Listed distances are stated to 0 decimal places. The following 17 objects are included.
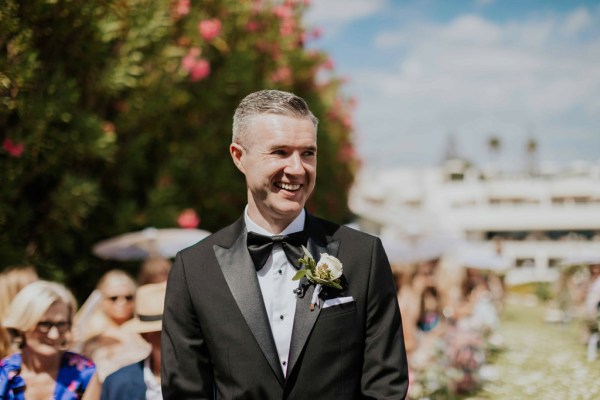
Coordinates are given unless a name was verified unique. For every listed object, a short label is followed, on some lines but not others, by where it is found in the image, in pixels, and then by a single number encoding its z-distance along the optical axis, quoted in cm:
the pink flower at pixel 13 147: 615
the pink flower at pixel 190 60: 870
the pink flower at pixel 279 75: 1141
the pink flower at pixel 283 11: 1104
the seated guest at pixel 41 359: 393
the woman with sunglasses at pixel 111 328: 517
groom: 247
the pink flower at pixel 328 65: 1441
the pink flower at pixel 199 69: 876
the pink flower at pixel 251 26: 1060
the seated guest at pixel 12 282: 535
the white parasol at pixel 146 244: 800
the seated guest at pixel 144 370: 374
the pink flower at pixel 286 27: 1123
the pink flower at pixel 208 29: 914
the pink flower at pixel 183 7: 862
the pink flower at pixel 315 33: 1268
